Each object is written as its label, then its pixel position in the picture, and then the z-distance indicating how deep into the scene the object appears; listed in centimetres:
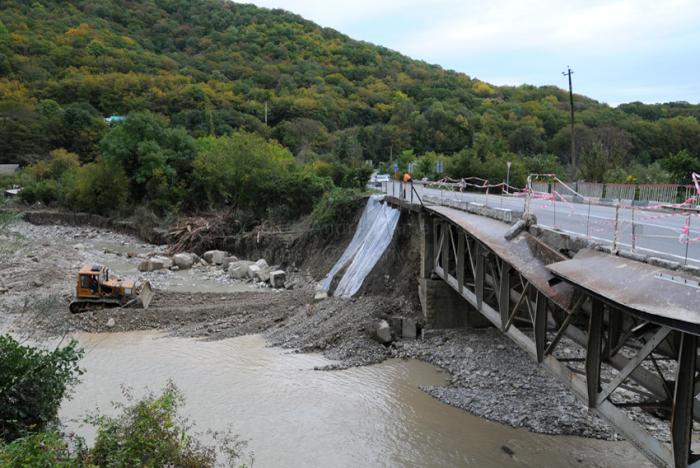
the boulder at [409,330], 1820
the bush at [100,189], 5041
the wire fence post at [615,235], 828
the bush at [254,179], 3734
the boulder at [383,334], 1761
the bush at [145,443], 834
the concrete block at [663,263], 714
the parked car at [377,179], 3878
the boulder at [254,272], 2905
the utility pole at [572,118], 3866
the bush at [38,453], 748
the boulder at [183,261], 3322
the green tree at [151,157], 4891
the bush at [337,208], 2978
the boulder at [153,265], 3216
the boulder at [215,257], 3406
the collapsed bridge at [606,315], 593
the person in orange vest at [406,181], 2038
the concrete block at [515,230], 1126
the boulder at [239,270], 2998
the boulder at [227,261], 3284
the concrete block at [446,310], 1838
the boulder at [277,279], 2784
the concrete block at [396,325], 1825
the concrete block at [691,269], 688
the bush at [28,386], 1062
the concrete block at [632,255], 771
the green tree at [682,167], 2630
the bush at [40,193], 5681
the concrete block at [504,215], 1328
